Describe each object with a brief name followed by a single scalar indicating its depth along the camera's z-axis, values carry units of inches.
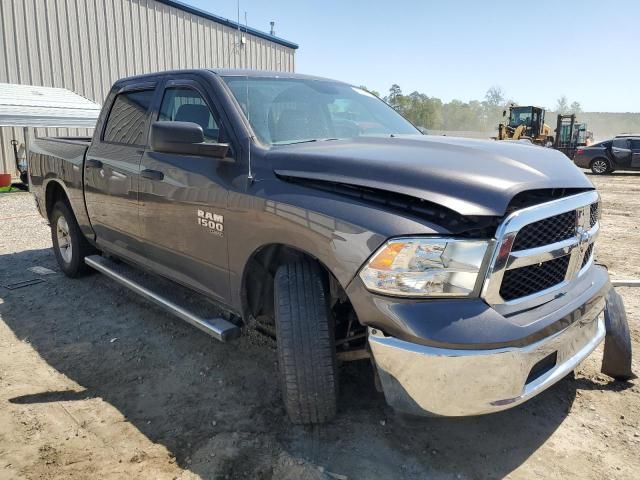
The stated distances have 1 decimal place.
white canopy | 431.5
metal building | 518.3
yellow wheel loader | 982.4
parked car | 736.3
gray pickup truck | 79.3
